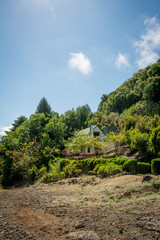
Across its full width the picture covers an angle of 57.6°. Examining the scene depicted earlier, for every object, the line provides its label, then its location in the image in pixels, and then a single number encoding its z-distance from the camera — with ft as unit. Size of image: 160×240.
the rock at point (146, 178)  22.48
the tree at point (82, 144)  57.11
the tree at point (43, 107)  148.56
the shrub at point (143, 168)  29.41
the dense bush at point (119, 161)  34.30
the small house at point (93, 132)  85.84
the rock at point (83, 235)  8.49
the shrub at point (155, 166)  27.09
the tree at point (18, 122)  134.01
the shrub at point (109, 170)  32.39
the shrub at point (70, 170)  42.44
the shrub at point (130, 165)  30.72
